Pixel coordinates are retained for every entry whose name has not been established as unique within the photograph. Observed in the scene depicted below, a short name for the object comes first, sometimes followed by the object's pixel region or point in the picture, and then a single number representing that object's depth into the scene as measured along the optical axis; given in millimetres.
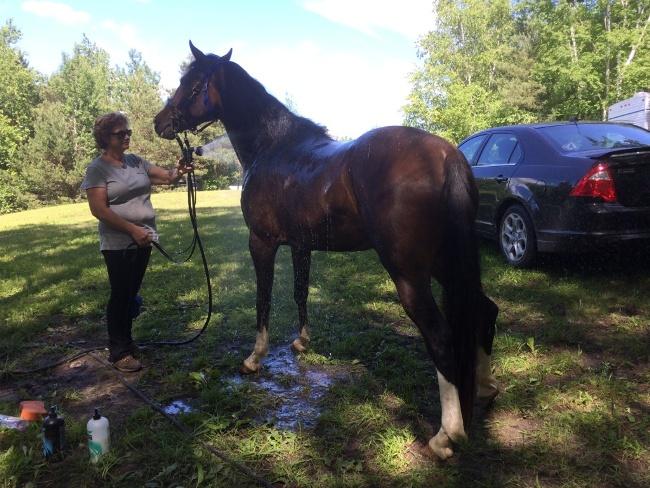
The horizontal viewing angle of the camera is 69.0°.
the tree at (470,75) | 30062
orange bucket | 3062
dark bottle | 2641
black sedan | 4824
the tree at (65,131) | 40219
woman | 3596
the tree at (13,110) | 41688
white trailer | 14461
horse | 2586
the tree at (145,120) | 40369
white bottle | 2609
